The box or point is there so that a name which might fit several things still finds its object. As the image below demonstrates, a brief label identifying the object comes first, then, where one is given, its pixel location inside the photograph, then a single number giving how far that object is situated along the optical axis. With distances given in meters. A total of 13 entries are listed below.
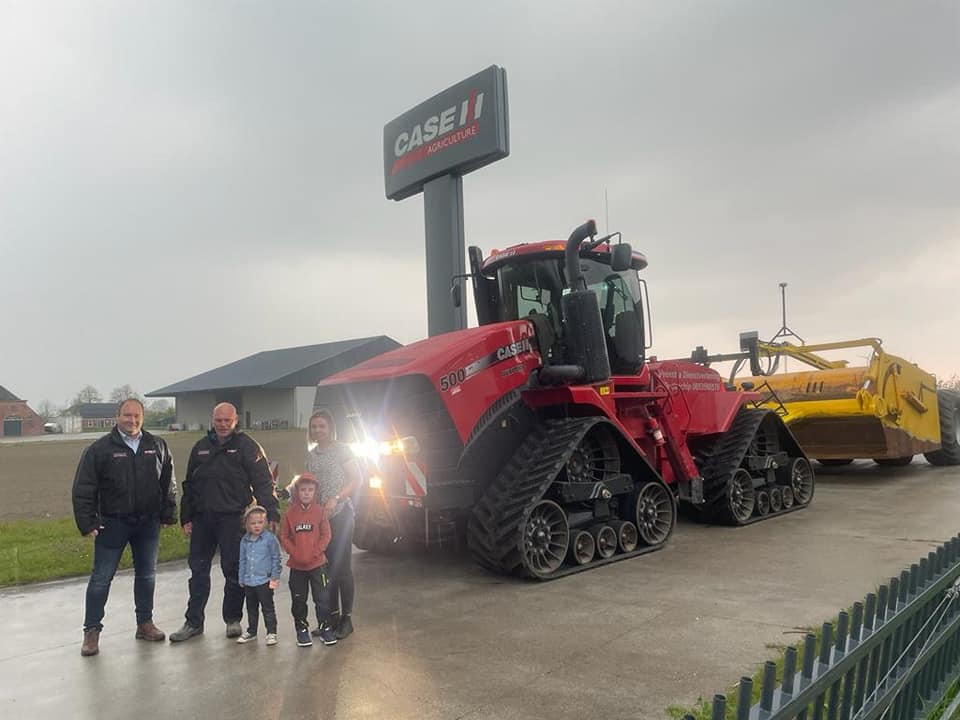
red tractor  6.16
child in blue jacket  4.88
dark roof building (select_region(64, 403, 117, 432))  97.12
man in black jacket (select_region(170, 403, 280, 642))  5.06
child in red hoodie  4.81
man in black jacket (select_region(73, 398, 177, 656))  4.77
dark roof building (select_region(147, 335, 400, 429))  48.50
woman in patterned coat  4.92
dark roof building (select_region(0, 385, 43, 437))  79.31
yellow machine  11.88
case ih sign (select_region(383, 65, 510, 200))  11.46
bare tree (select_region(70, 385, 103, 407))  114.57
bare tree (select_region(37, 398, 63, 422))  88.94
